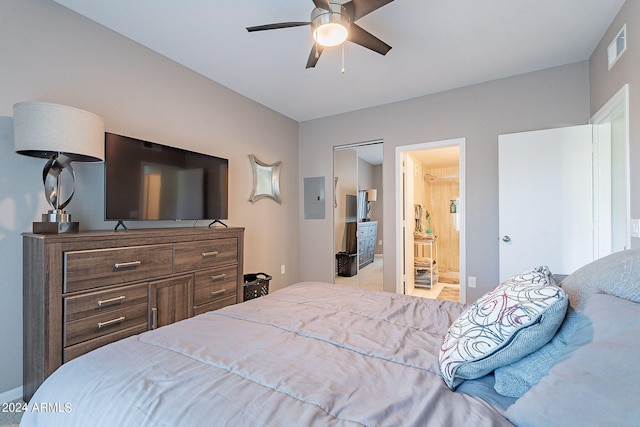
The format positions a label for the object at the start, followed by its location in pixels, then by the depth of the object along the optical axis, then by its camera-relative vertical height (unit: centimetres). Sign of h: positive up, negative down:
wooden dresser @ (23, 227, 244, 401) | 164 -49
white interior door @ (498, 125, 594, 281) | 269 +17
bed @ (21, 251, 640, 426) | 66 -51
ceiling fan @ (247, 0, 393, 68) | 177 +129
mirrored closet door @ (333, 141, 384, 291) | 434 +10
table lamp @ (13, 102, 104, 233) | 169 +47
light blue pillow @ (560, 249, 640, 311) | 83 -20
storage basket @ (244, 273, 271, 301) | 323 -81
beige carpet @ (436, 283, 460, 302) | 429 -122
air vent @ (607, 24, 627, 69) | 204 +130
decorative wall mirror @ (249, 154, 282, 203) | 376 +51
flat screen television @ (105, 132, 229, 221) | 215 +30
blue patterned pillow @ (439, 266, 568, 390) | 79 -34
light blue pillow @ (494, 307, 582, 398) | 78 -42
